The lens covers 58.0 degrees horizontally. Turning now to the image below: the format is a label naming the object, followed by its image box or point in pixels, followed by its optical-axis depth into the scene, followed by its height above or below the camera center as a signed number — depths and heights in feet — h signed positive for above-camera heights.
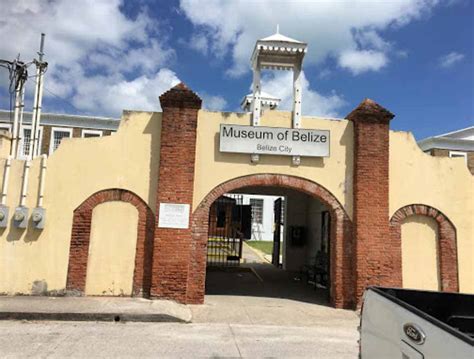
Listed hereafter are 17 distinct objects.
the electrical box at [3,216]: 31.65 +0.95
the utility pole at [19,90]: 38.21 +12.97
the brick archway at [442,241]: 34.88 +0.54
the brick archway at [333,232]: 33.06 +0.67
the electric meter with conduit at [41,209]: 31.76 +1.59
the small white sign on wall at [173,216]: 32.58 +1.55
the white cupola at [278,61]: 35.03 +15.33
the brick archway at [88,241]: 32.14 -0.59
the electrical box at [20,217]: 31.60 +0.92
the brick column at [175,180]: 32.04 +4.26
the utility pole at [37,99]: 39.76 +13.41
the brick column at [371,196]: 33.65 +3.83
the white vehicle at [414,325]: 8.76 -1.92
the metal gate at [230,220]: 60.08 +2.67
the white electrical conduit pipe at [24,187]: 32.09 +3.21
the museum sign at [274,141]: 34.12 +7.96
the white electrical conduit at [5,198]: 31.71 +2.32
